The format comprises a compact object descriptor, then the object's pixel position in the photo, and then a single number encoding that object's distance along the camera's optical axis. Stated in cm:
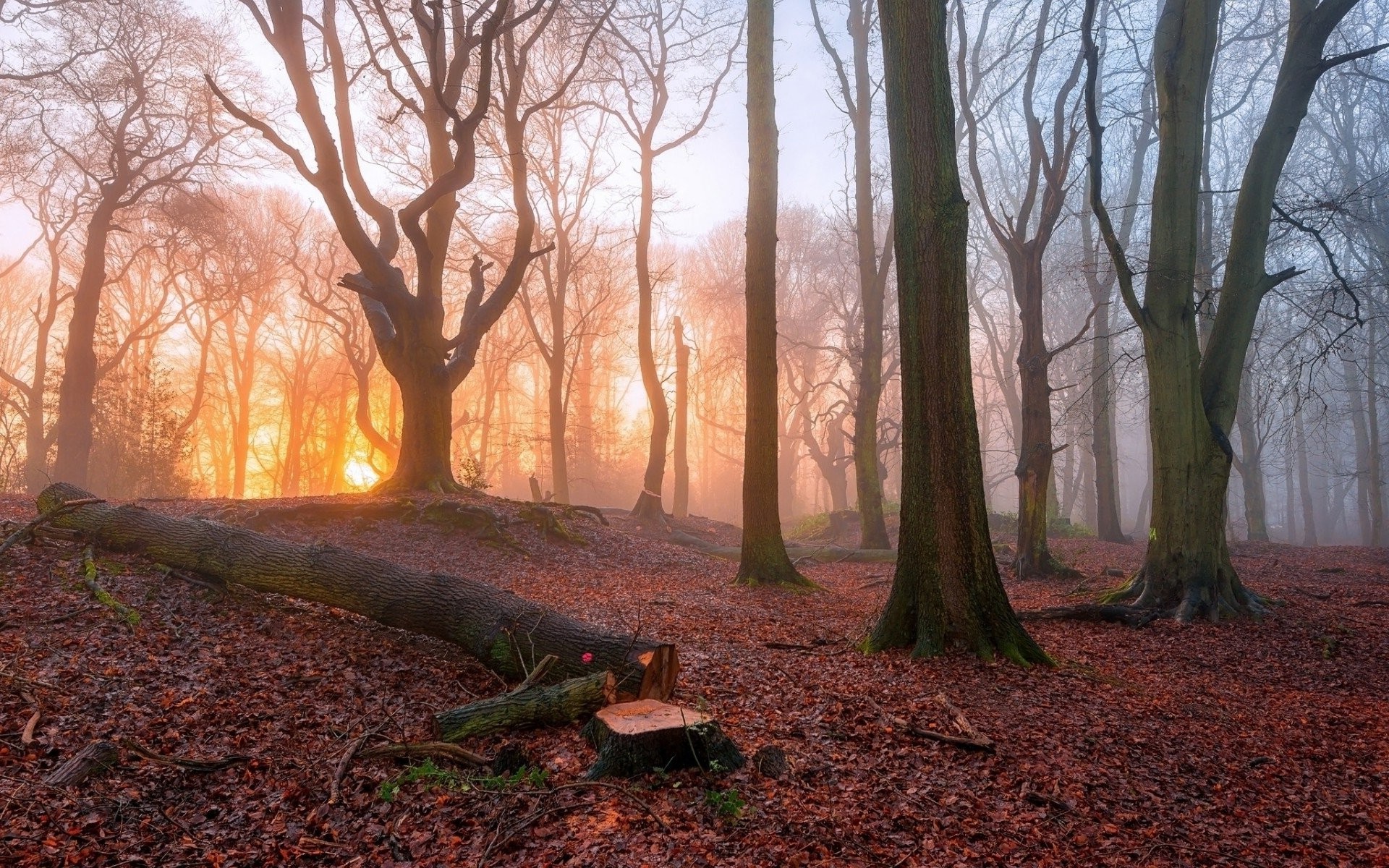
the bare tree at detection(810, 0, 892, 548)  1565
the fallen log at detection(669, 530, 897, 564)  1430
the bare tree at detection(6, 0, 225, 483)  1683
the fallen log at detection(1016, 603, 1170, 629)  798
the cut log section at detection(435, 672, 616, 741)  446
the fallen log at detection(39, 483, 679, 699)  507
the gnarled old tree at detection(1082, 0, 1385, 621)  818
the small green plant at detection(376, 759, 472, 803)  385
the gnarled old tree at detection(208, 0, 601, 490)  1161
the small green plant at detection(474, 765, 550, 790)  382
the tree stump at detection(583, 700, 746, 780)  385
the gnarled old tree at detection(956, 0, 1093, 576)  1115
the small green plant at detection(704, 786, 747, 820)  353
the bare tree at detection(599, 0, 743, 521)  1784
